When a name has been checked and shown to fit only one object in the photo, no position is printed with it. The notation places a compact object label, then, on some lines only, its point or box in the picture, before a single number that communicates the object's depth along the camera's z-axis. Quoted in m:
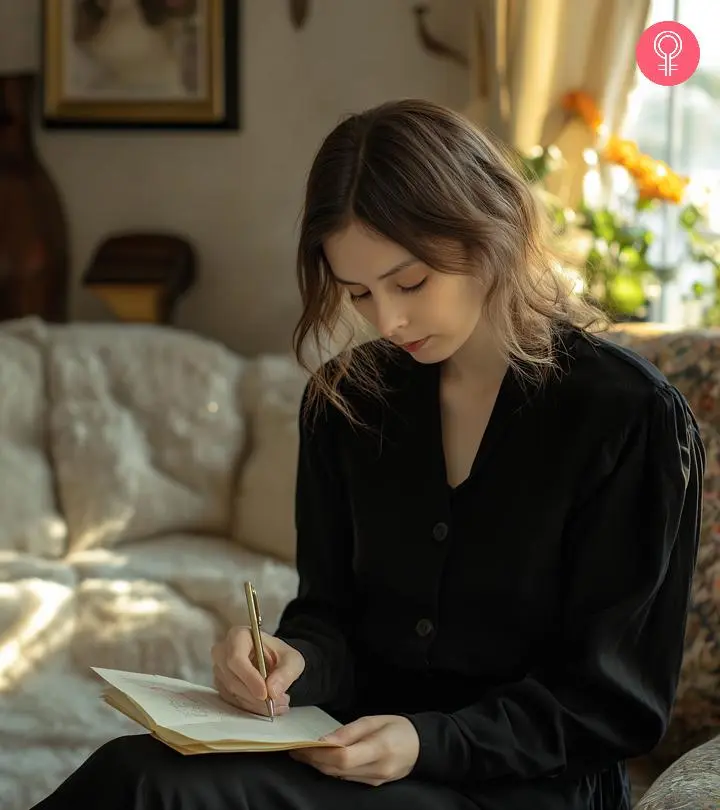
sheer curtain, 2.74
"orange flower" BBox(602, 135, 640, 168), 2.66
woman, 1.21
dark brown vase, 3.12
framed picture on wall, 3.19
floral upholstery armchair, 1.76
